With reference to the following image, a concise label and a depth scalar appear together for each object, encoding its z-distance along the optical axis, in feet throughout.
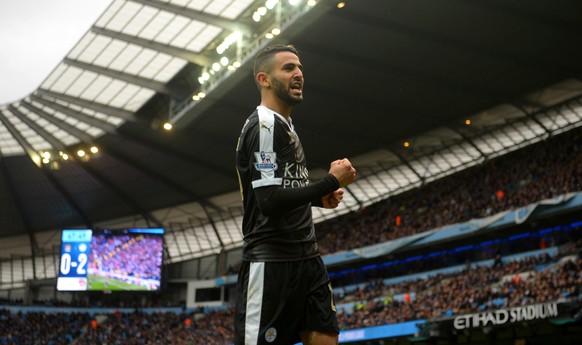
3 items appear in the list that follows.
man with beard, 14.82
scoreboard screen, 150.25
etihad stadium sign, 83.34
